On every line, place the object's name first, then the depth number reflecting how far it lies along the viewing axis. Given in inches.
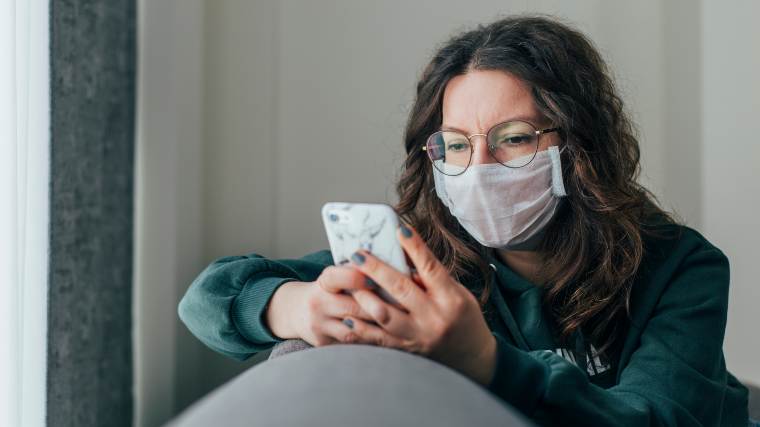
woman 41.8
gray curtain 50.6
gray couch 22.5
